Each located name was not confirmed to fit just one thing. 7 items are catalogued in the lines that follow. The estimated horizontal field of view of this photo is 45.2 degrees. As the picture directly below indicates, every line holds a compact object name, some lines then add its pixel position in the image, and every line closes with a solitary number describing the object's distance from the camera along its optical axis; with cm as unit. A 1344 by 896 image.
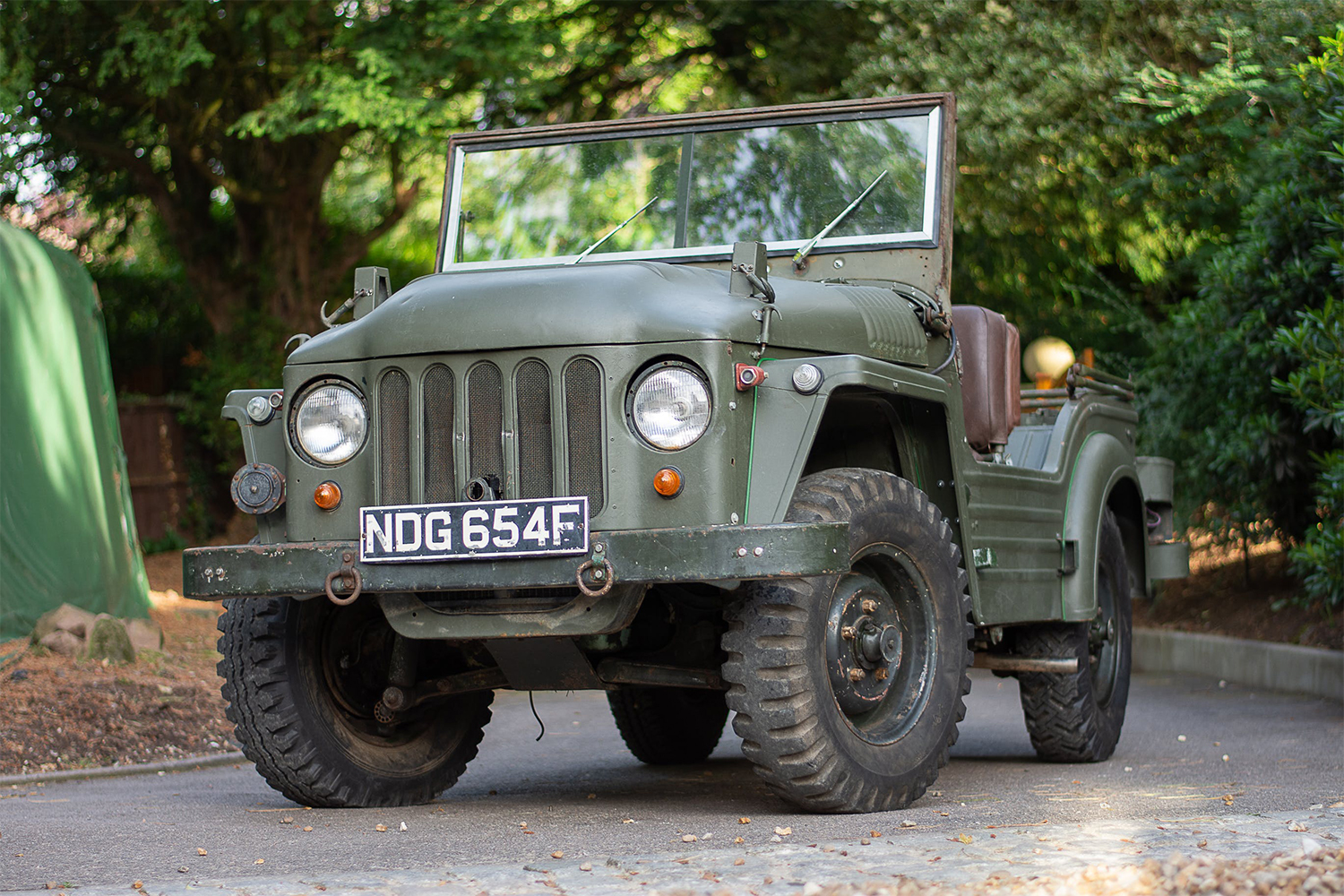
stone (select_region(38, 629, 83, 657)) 987
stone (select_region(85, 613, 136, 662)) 995
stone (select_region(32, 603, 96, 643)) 1009
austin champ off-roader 515
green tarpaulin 1090
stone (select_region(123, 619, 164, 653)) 1096
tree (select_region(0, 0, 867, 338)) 1509
